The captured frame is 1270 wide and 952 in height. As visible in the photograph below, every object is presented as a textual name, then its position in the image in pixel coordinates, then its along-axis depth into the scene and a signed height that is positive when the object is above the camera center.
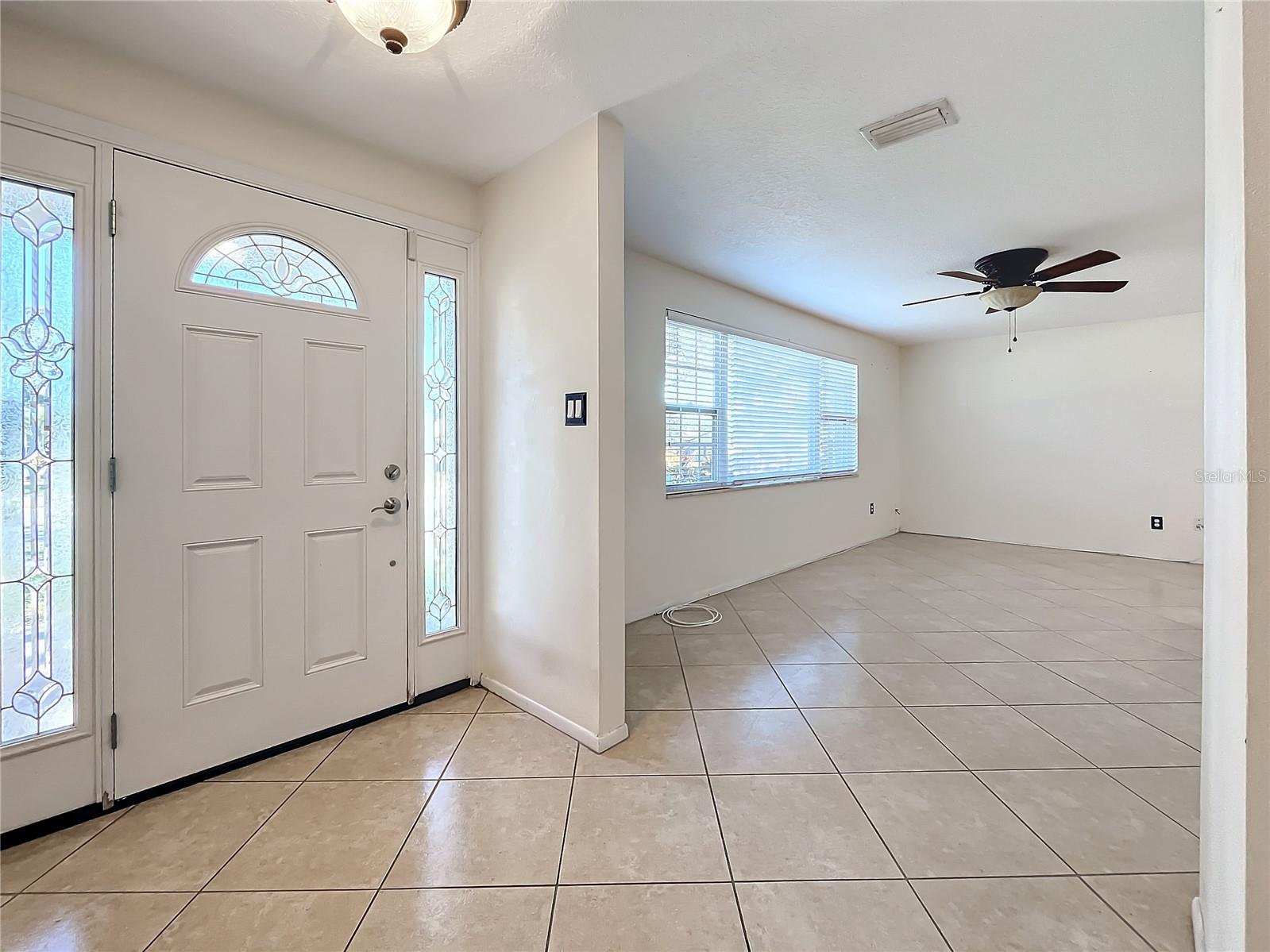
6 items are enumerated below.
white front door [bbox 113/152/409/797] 1.74 +0.04
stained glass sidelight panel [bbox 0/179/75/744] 1.54 +0.06
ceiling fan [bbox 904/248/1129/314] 3.39 +1.30
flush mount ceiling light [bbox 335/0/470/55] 1.24 +1.12
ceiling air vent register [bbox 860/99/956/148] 1.98 +1.40
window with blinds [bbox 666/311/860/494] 3.88 +0.59
